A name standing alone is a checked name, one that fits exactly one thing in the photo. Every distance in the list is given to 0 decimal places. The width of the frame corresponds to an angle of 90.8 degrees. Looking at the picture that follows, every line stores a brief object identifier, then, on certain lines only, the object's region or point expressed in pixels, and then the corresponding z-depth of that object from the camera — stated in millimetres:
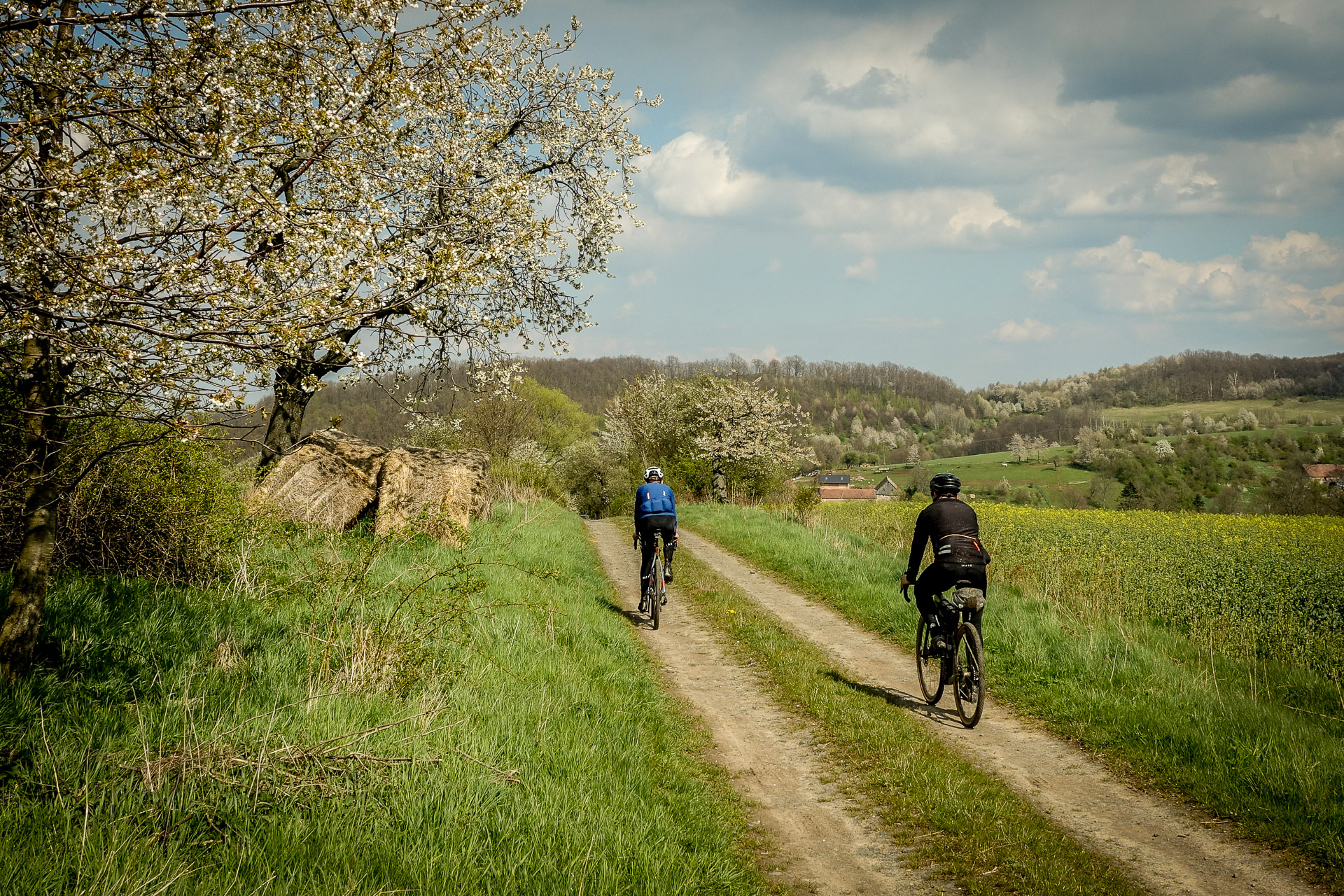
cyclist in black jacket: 7375
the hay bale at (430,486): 12703
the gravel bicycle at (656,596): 10922
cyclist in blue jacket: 11445
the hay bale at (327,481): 11664
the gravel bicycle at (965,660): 7055
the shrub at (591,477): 55375
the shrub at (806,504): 24797
